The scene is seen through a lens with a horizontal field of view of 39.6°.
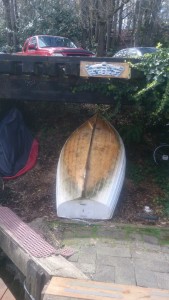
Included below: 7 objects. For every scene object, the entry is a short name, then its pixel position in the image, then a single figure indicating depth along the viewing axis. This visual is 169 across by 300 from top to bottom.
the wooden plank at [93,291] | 1.95
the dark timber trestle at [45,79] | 4.55
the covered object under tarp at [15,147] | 4.74
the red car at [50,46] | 6.81
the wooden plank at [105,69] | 4.30
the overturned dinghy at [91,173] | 3.61
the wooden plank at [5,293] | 2.19
